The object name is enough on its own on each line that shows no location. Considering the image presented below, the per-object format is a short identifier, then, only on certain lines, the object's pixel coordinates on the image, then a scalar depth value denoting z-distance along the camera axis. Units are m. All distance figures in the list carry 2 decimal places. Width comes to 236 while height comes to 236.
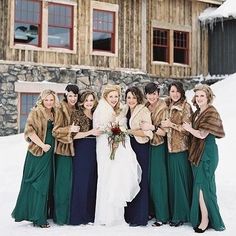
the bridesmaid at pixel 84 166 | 5.71
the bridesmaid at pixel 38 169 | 5.60
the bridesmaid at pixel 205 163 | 5.49
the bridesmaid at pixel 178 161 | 5.72
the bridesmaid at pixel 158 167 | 5.79
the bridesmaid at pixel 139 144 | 5.76
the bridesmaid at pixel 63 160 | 5.66
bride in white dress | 5.66
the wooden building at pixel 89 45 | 13.74
